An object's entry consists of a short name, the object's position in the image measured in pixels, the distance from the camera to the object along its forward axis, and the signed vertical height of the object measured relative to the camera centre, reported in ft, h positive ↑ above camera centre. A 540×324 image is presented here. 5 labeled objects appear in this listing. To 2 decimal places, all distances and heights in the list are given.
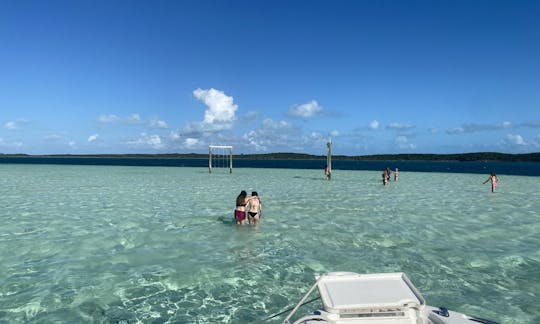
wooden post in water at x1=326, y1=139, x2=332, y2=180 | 151.57 +2.92
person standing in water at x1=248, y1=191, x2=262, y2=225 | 51.65 -7.30
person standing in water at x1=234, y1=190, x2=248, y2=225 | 51.37 -7.38
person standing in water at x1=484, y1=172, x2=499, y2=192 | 105.62 -6.09
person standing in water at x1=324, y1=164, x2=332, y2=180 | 157.83 -6.68
